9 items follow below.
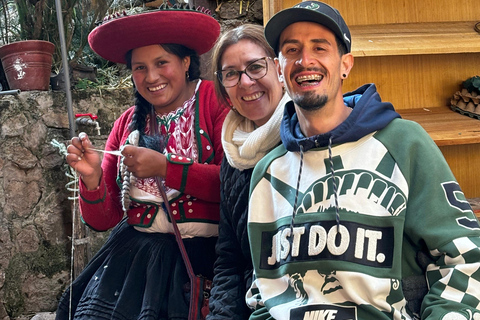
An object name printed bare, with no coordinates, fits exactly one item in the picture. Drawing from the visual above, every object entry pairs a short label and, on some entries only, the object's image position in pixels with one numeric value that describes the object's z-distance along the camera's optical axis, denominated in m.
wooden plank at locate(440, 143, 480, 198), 2.32
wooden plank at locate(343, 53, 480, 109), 2.32
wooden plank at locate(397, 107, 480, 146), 1.92
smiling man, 1.20
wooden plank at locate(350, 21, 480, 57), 1.97
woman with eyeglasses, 1.60
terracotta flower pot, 3.11
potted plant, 3.13
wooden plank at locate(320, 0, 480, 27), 2.25
